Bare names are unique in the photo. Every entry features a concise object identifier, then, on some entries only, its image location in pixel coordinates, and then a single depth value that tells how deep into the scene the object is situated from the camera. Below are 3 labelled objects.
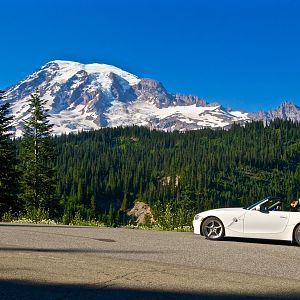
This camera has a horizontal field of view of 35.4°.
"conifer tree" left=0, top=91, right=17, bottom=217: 32.00
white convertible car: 11.85
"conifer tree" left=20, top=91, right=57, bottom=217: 38.81
